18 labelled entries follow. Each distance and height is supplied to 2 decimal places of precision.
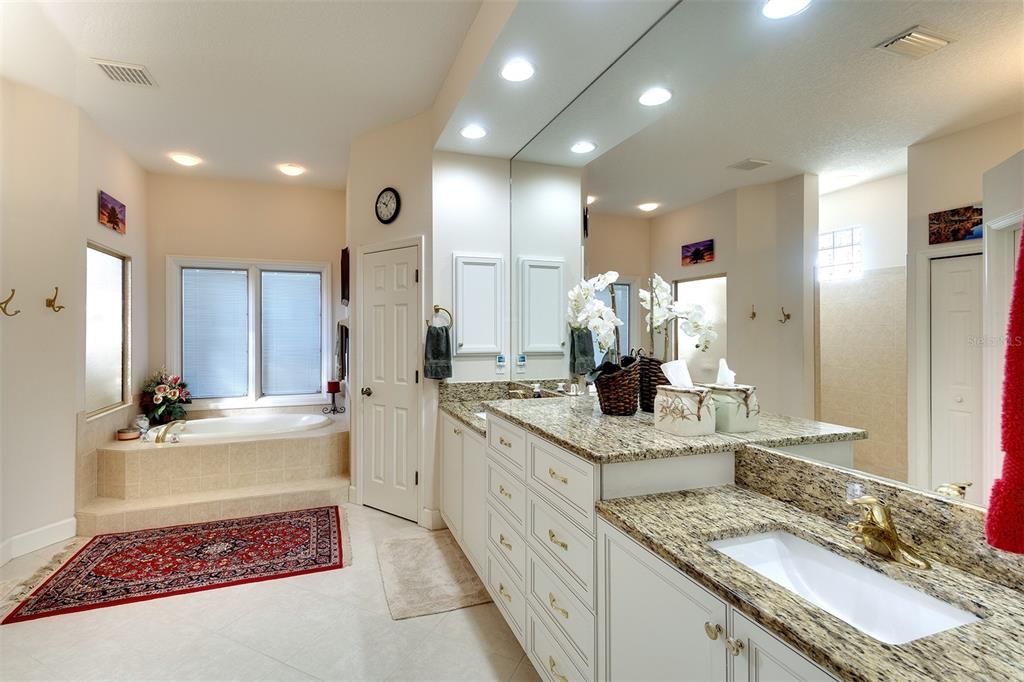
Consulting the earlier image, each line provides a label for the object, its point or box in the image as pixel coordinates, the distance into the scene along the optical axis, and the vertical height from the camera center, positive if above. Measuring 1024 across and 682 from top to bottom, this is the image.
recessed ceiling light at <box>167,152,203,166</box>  3.92 +1.53
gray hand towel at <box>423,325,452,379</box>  3.03 -0.09
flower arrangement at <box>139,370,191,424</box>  4.03 -0.49
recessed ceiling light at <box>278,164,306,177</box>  4.22 +1.55
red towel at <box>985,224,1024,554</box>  0.66 -0.16
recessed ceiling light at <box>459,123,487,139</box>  2.74 +1.23
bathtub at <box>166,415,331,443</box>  3.74 -0.75
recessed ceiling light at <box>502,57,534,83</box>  2.09 +1.22
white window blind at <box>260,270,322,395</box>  4.80 +0.08
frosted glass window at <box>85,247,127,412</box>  3.41 +0.08
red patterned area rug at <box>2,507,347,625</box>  2.37 -1.26
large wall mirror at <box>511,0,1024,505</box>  0.85 +0.31
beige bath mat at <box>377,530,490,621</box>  2.30 -1.26
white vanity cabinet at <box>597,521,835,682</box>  0.81 -0.58
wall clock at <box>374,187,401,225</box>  3.31 +0.96
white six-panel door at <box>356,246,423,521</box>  3.25 -0.29
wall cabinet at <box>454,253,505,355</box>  3.13 +0.24
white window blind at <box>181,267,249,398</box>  4.53 +0.09
